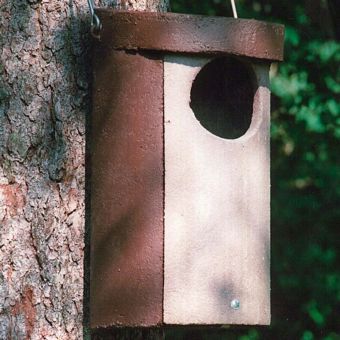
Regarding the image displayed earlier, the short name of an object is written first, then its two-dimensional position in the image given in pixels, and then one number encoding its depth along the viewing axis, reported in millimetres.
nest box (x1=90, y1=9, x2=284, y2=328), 6141
